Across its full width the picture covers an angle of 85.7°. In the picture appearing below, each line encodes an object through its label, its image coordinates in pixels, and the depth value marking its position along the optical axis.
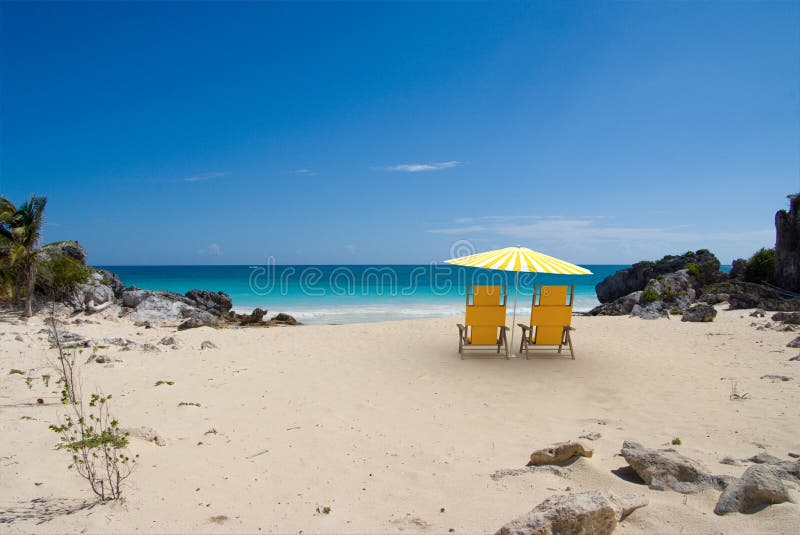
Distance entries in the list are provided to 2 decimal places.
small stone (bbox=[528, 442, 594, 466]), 3.08
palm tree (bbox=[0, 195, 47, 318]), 11.17
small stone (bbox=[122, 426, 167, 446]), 3.45
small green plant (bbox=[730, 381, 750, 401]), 4.86
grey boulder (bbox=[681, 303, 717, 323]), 10.93
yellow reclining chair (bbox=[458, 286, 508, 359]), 7.38
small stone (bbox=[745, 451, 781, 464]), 3.05
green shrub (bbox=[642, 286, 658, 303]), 14.06
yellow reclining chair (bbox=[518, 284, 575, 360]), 7.37
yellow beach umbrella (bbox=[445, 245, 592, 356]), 6.72
